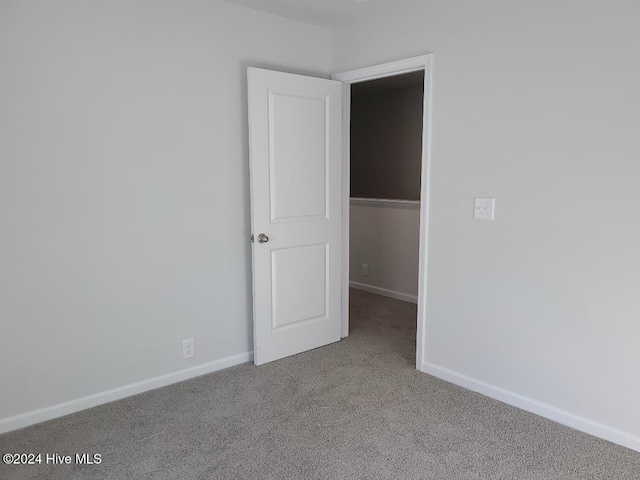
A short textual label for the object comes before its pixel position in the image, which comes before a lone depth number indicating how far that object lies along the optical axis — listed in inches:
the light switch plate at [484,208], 99.7
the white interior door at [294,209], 115.2
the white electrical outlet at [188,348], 113.0
